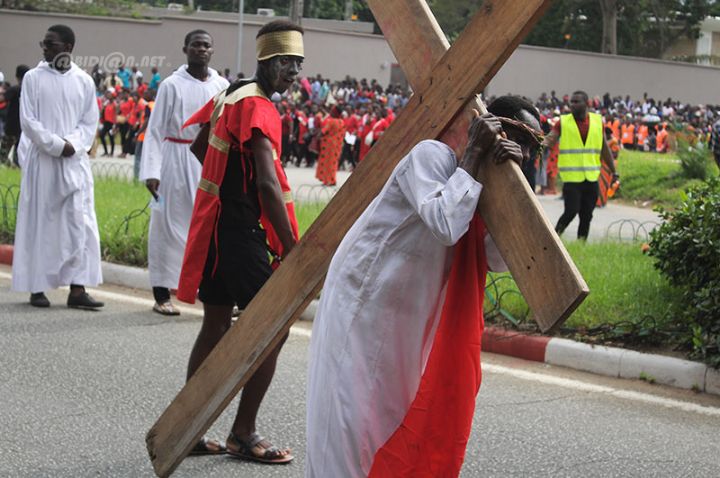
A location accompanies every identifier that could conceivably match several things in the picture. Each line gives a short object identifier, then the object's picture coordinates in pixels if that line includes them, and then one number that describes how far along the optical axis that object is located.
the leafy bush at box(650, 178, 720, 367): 7.65
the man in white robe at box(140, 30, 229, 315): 9.18
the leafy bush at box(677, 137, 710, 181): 21.20
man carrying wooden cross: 3.54
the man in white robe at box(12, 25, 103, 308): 9.36
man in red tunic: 5.10
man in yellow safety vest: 13.48
